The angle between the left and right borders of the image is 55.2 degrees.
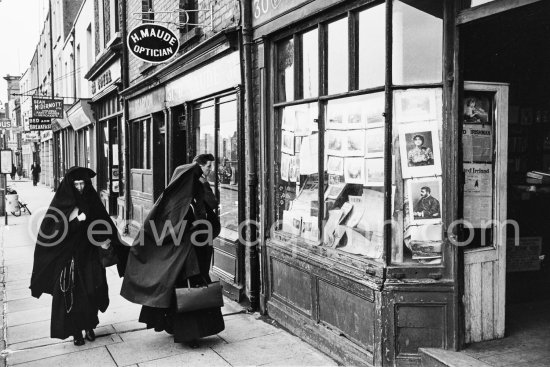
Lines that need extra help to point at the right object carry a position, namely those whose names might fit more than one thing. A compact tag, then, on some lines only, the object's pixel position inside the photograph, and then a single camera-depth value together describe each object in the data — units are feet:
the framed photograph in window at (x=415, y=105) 14.01
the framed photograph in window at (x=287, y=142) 19.71
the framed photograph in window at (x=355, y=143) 15.80
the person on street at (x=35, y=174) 117.39
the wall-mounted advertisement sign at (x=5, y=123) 88.20
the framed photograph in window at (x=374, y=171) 14.99
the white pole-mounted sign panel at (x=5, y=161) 51.96
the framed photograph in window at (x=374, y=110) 14.98
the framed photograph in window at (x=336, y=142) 16.65
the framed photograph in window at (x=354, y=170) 15.87
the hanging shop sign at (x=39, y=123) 76.59
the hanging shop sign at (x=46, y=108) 68.98
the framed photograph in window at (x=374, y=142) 14.97
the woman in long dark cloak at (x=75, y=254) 17.93
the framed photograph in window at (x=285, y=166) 20.02
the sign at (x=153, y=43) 29.30
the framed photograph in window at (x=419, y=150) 14.06
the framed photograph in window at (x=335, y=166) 16.75
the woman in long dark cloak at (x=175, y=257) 17.35
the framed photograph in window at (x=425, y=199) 14.17
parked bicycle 55.99
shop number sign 18.67
